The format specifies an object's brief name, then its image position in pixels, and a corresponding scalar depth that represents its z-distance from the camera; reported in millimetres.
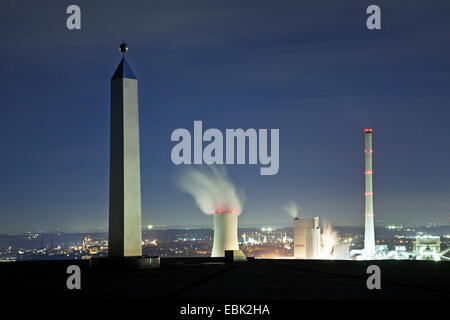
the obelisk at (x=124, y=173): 28938
